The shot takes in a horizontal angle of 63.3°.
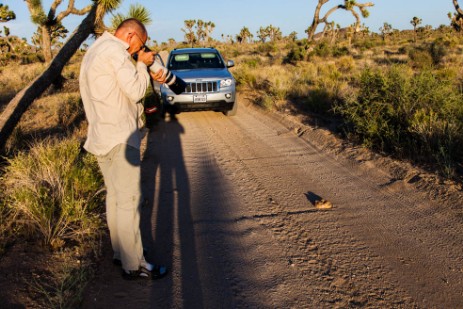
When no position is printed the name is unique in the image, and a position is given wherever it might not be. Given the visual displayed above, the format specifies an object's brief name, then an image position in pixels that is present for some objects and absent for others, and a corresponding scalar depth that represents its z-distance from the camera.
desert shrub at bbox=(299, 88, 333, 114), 9.74
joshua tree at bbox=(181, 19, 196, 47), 63.50
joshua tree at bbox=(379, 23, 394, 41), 60.86
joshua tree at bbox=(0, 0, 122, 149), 6.77
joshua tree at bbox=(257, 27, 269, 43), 71.94
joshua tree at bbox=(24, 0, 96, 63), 12.84
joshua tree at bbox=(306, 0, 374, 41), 25.43
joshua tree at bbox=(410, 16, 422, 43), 53.48
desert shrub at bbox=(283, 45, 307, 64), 25.57
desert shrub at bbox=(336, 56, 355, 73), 17.28
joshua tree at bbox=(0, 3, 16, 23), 24.94
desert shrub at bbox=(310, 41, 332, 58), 25.98
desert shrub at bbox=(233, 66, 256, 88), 15.36
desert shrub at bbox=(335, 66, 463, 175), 5.69
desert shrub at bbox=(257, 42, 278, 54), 40.38
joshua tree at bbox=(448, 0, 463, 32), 27.36
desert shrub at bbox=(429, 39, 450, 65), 18.17
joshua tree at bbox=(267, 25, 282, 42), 71.12
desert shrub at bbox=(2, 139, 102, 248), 3.63
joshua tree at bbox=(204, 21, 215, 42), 64.46
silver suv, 9.45
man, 2.77
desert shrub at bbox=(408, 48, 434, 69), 17.31
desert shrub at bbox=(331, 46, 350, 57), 26.42
